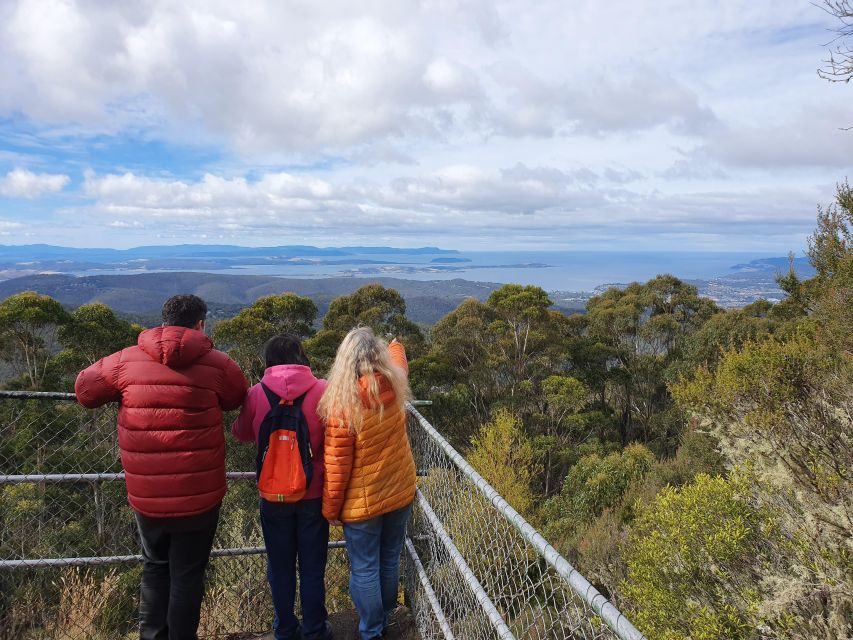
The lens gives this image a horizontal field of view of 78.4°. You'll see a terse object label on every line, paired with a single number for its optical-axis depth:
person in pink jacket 2.41
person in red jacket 2.16
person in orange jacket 2.31
